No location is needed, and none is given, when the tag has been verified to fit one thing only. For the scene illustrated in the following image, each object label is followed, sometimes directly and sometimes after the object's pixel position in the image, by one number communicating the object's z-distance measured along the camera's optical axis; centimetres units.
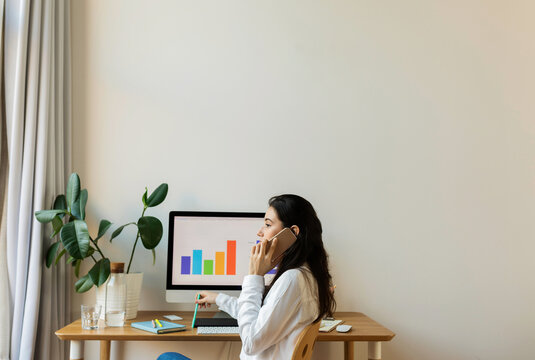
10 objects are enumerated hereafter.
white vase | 237
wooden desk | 208
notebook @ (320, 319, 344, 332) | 223
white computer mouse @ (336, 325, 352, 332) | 220
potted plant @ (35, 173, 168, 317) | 226
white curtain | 230
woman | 158
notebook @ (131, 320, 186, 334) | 213
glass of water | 217
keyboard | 215
